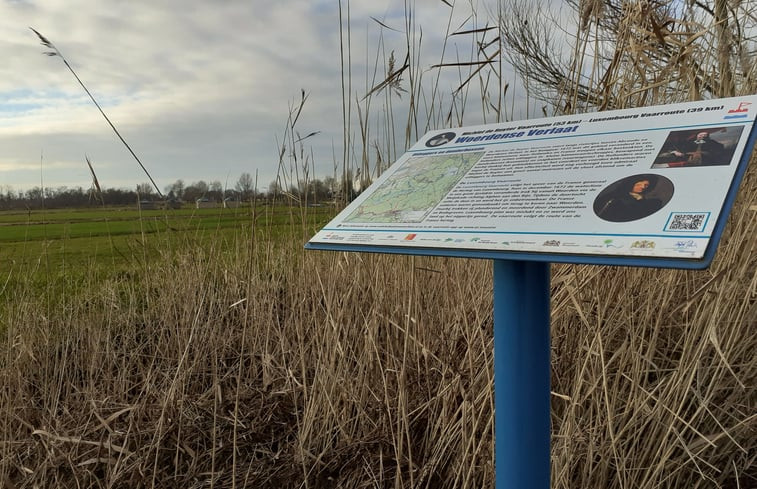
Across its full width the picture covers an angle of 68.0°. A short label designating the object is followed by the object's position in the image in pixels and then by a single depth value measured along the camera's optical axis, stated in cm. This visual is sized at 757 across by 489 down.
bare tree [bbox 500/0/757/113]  129
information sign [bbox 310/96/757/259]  74
